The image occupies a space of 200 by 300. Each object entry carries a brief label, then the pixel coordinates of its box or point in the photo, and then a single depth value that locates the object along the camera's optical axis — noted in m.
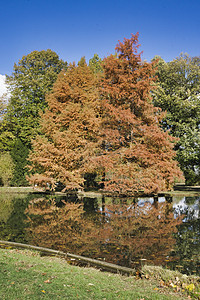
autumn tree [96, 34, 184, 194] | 17.05
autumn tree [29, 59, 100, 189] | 20.38
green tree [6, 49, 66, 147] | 30.90
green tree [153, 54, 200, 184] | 23.69
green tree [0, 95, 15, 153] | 31.02
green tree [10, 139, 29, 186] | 28.11
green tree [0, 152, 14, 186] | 27.66
